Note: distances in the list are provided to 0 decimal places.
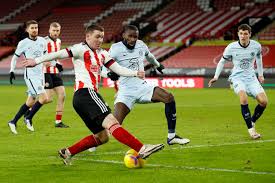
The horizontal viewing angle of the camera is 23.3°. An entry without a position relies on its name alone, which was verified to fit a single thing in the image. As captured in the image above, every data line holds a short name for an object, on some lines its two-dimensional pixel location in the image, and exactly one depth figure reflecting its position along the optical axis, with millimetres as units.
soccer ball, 8961
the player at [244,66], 12820
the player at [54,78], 15258
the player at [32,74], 14500
